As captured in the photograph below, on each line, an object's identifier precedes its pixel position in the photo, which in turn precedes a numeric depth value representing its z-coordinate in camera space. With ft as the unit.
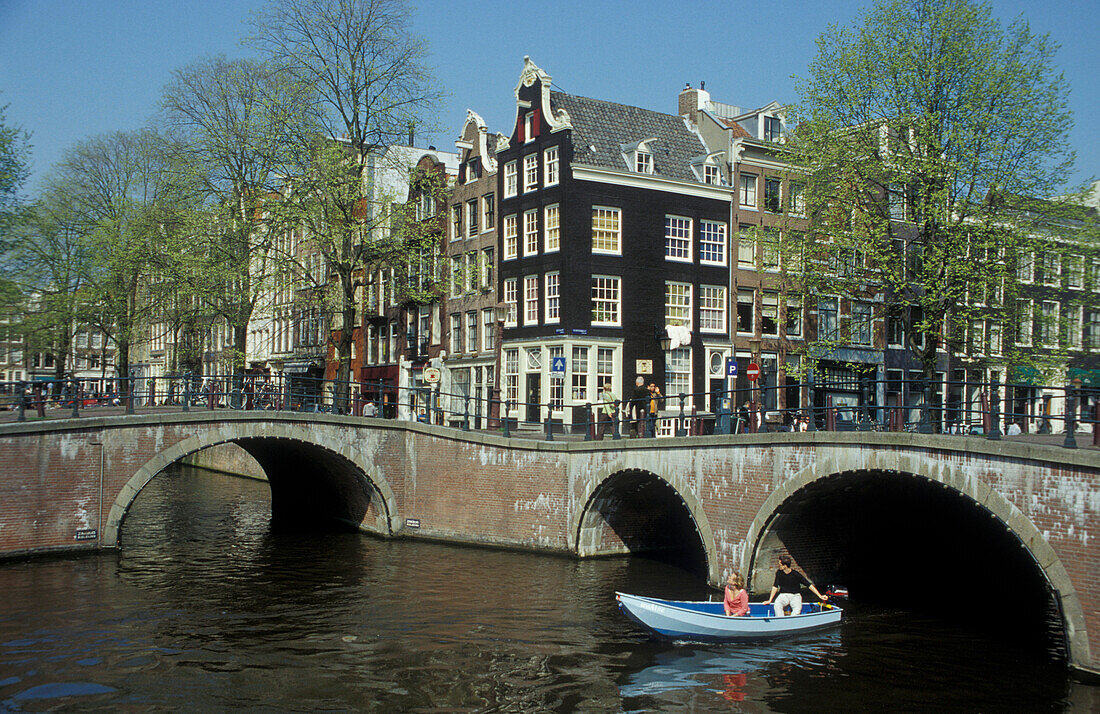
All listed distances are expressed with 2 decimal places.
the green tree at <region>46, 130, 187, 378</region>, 130.72
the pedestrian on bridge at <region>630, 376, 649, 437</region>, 106.73
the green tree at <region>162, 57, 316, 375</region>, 116.37
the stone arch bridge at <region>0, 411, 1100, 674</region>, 50.42
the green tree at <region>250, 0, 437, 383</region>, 115.34
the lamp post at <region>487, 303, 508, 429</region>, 130.82
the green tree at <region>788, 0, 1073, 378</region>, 93.40
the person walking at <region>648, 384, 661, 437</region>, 80.26
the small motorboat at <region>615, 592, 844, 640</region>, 56.95
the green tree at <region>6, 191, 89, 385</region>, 140.67
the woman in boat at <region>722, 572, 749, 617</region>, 58.18
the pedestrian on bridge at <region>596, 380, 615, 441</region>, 97.13
